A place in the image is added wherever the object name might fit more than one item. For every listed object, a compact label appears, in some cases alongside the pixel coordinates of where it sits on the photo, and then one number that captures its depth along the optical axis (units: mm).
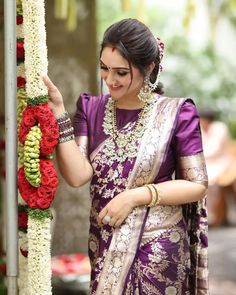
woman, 3342
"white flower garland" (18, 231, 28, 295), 3542
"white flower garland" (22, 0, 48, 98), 3241
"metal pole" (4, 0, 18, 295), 3290
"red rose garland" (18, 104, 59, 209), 3233
